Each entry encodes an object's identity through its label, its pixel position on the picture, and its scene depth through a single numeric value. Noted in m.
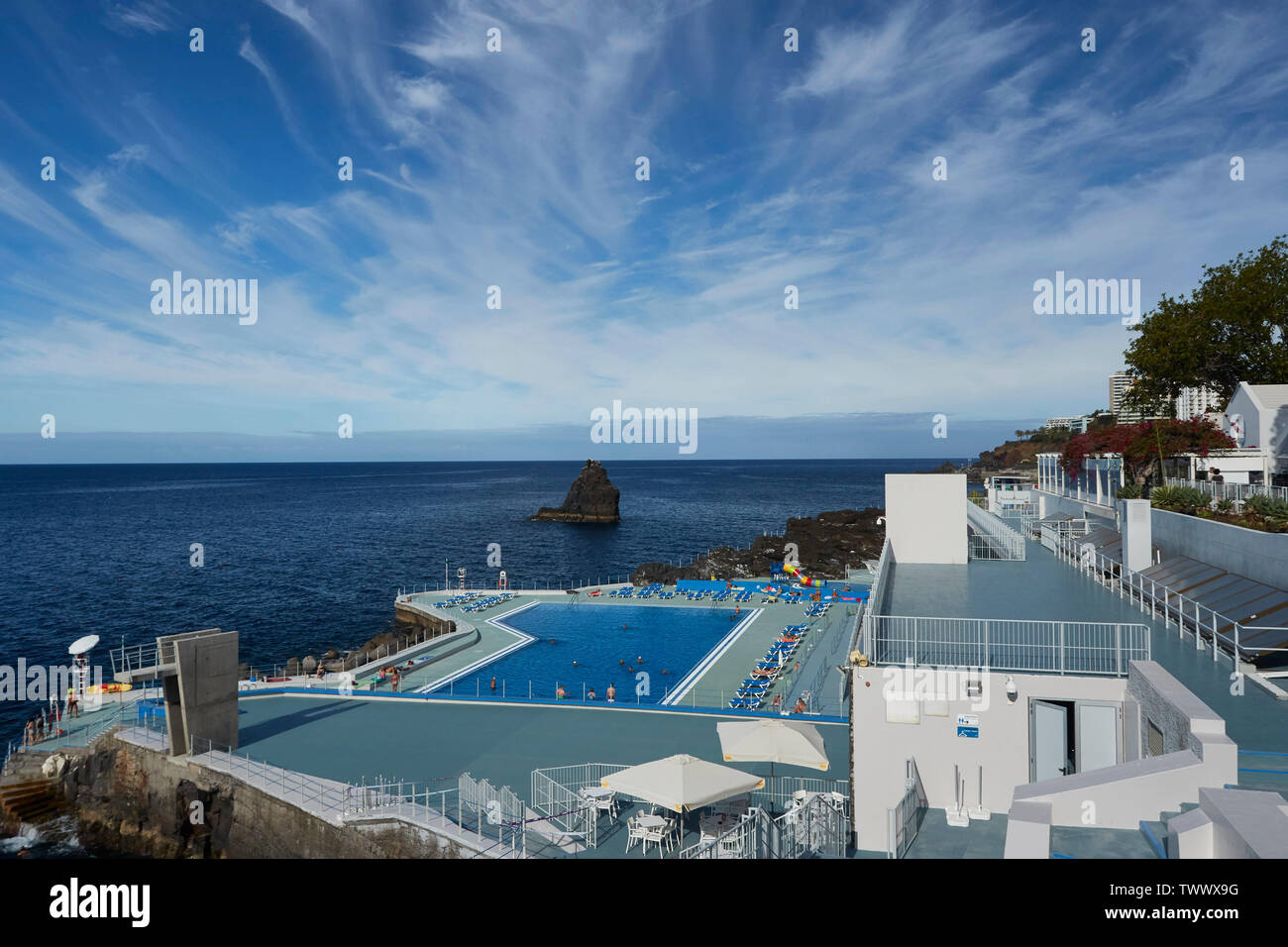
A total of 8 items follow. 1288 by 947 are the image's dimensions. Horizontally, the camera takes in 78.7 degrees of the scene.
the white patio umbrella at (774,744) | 13.43
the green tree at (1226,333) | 34.50
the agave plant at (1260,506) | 15.59
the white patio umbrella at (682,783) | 12.05
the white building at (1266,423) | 29.25
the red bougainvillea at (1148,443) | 26.05
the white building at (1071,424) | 137.88
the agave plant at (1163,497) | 21.20
